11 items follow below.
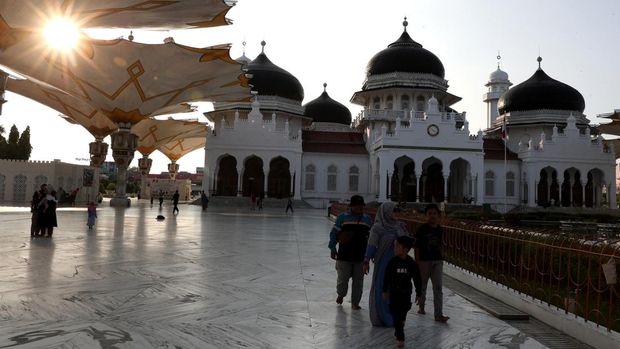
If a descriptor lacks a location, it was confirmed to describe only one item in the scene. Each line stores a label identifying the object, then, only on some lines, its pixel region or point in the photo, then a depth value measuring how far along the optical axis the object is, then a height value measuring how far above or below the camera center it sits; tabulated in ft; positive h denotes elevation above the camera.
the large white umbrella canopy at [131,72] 80.80 +21.61
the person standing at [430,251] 19.52 -2.17
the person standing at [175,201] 85.25 -1.67
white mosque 129.70 +13.83
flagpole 135.31 +2.79
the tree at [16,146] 188.75 +16.66
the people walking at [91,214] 49.70 -2.56
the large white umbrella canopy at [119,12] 59.57 +24.01
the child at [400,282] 15.57 -2.83
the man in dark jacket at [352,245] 19.98 -2.07
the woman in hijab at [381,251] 17.57 -2.08
